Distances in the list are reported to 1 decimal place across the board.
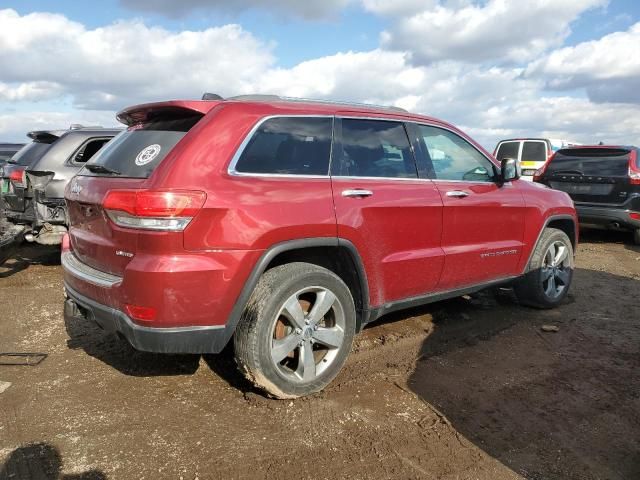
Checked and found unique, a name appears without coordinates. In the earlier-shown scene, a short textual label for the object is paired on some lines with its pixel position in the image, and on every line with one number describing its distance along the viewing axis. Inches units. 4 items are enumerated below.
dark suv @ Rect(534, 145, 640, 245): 331.6
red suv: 109.0
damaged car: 253.6
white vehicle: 533.3
